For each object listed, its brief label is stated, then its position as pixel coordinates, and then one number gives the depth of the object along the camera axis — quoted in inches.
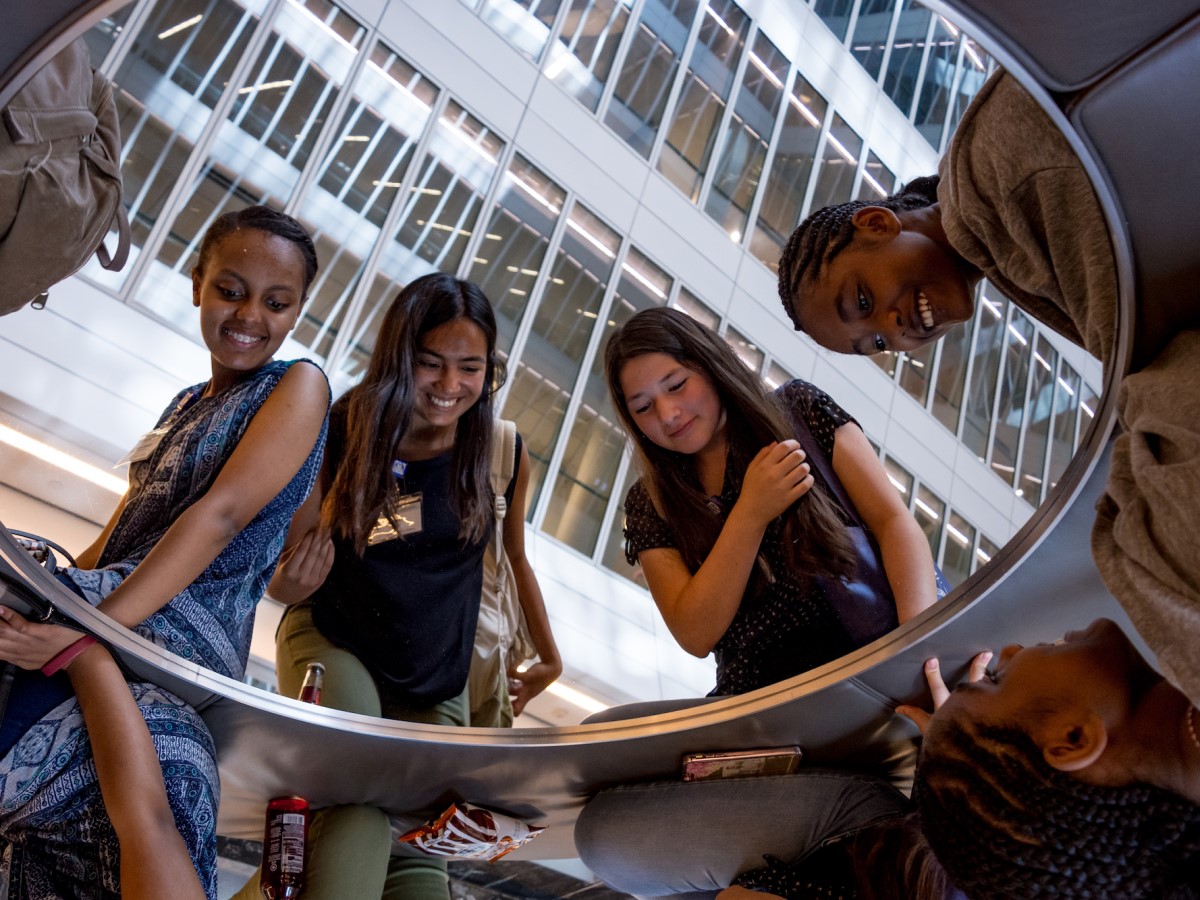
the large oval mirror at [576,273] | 56.3
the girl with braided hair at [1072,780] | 37.2
